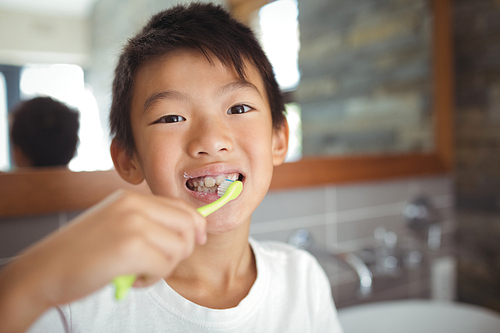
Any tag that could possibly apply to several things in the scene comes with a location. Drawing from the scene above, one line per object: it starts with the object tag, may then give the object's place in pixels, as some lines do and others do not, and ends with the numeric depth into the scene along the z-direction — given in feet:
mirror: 2.63
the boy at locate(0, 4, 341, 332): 1.51
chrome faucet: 2.56
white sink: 3.05
